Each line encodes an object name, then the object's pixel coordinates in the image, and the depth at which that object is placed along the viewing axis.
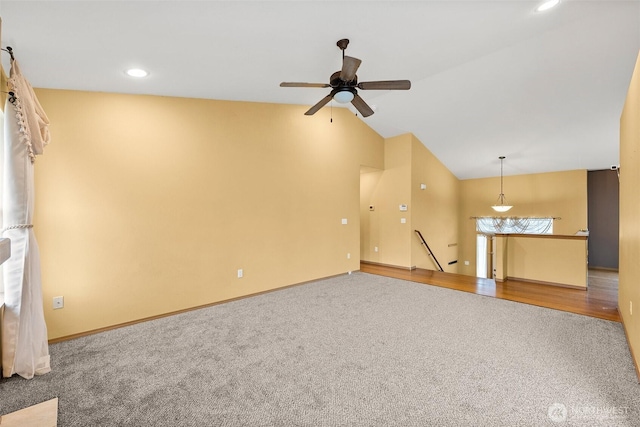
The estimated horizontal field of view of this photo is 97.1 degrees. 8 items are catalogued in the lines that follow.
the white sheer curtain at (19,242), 2.21
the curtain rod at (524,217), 7.21
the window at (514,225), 7.35
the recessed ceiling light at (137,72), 2.76
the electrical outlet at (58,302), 2.91
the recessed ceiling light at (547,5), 2.50
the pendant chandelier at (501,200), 7.81
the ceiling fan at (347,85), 2.73
